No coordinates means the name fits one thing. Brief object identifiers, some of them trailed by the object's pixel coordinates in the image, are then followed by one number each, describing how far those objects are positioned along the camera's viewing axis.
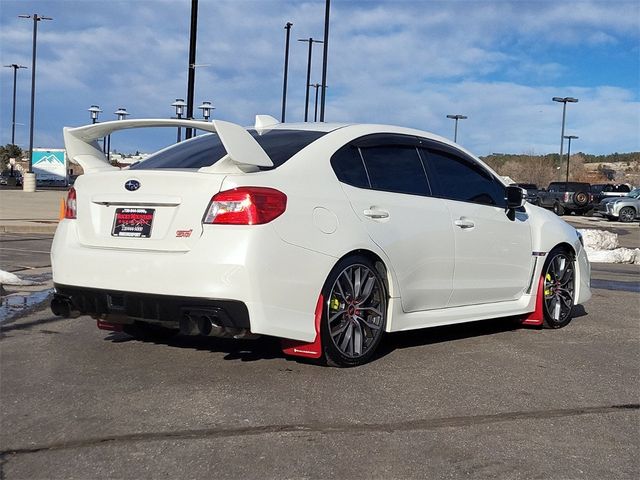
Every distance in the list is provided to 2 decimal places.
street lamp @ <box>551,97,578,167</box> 64.50
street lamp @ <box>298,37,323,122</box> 36.53
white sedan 4.40
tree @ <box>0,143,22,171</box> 102.38
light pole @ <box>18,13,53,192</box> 39.94
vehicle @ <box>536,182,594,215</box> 40.22
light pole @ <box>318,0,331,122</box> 25.72
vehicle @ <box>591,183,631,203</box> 45.82
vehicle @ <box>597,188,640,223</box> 35.62
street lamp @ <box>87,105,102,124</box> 31.68
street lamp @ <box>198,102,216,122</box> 24.25
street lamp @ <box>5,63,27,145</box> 60.93
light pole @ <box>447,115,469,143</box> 74.11
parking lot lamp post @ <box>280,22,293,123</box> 34.03
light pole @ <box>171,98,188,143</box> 21.98
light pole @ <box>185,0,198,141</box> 15.46
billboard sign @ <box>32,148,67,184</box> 68.19
